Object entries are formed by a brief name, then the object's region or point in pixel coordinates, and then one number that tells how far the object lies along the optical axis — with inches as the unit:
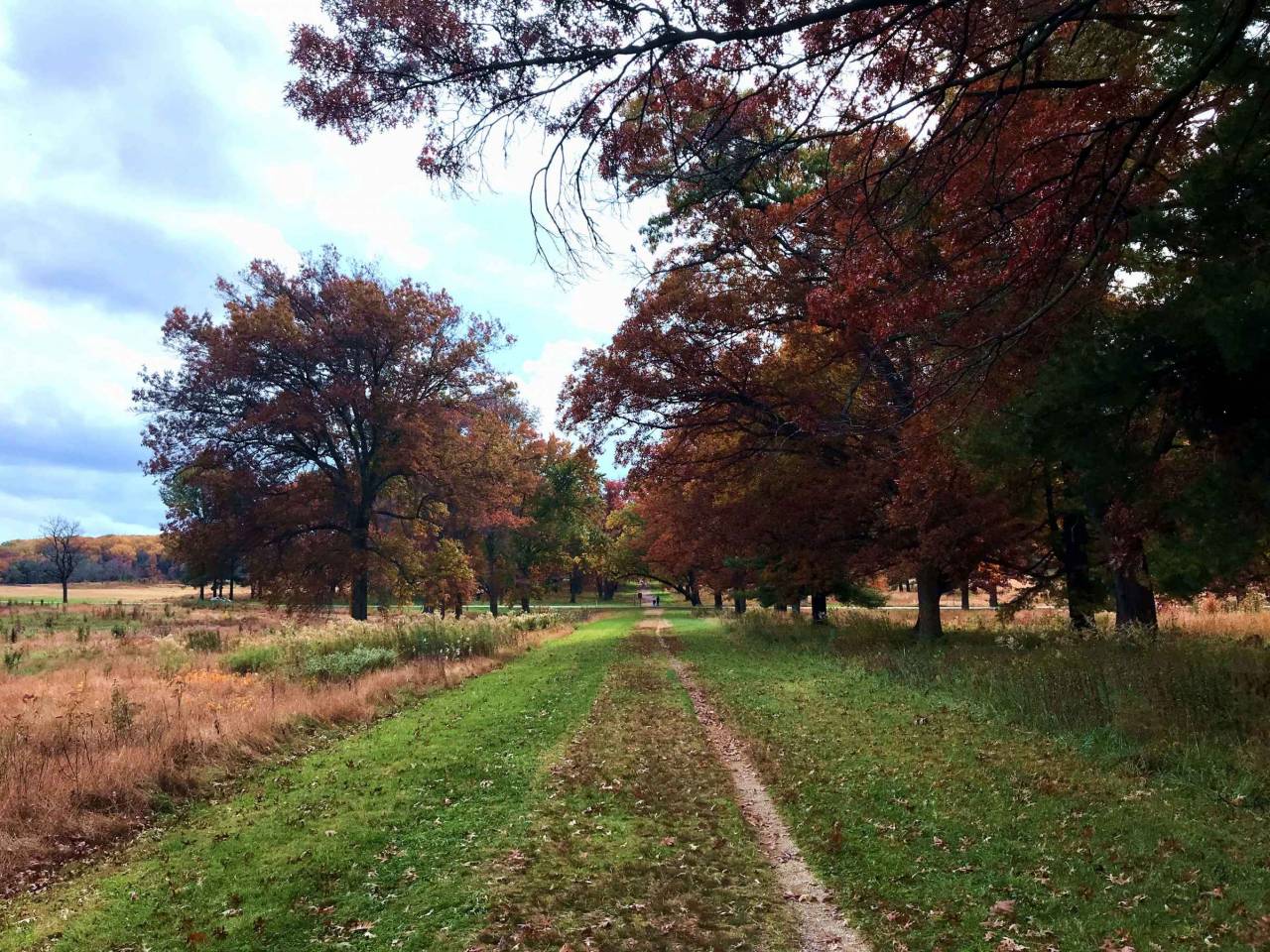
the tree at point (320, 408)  1122.0
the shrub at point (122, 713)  374.0
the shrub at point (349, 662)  612.7
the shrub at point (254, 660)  665.6
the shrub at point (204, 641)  843.4
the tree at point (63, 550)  2161.7
